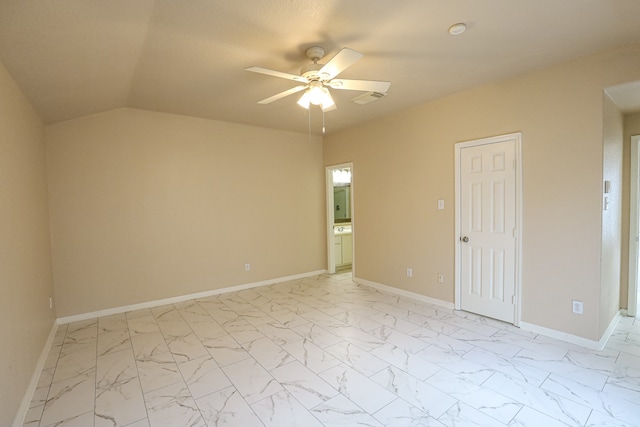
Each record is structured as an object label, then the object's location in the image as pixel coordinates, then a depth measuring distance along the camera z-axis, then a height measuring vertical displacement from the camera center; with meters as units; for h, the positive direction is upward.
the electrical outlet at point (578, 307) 2.79 -1.01
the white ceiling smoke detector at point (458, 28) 2.09 +1.27
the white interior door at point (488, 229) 3.26 -0.31
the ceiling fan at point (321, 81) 2.09 +0.99
